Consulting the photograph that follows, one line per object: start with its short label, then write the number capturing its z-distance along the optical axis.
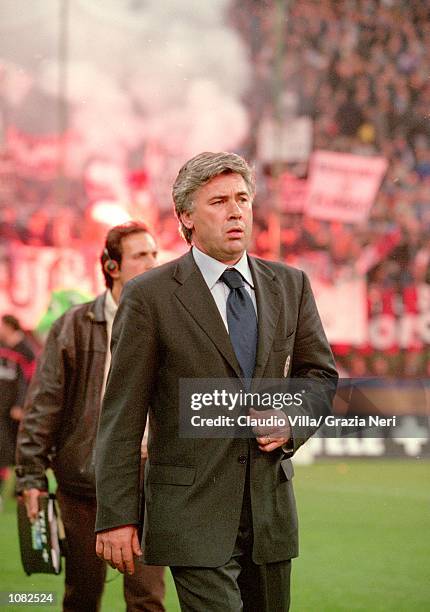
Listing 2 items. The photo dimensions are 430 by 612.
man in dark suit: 5.27
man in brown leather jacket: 7.46
